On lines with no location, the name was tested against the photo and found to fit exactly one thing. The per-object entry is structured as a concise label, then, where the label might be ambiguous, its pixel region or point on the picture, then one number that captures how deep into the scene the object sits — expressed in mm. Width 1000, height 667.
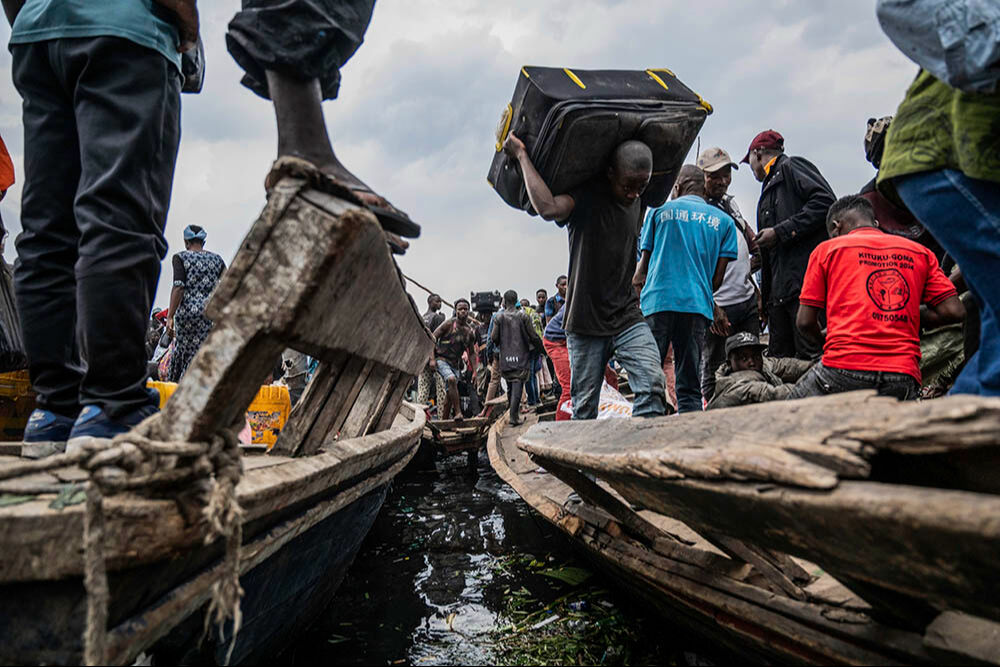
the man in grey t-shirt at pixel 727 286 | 4059
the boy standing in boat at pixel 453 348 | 8852
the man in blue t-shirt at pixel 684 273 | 3324
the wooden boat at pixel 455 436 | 6883
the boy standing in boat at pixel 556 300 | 9950
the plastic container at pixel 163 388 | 2149
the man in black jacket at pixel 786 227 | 3885
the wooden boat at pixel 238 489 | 817
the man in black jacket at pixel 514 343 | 8094
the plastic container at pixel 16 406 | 2947
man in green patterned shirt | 1443
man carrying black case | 3002
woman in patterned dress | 4859
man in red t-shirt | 2504
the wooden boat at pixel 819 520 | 720
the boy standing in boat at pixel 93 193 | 1366
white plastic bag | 4387
